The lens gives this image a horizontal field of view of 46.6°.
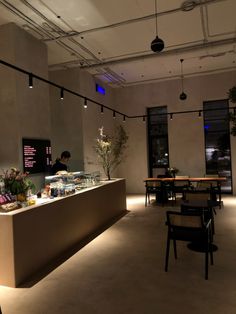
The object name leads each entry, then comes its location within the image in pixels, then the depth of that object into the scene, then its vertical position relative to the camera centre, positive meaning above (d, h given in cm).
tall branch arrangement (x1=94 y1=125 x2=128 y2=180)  1056 +54
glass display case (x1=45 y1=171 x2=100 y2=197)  462 -41
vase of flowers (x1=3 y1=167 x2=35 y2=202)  384 -31
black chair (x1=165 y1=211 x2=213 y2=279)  349 -90
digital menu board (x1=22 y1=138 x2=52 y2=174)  577 +16
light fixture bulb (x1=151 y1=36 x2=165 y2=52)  430 +179
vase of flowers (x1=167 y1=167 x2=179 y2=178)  960 -47
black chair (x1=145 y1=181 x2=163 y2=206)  808 -85
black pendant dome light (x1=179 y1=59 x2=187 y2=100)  871 +193
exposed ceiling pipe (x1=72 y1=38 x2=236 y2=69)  670 +281
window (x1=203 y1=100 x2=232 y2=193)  984 +56
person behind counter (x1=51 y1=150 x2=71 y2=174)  630 -6
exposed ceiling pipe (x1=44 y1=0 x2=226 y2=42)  519 +282
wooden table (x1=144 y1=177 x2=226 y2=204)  782 -66
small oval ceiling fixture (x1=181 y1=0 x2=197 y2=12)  497 +280
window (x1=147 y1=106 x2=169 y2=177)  1065 +76
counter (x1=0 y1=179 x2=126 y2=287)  339 -104
